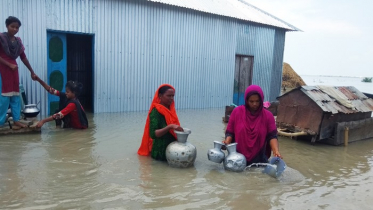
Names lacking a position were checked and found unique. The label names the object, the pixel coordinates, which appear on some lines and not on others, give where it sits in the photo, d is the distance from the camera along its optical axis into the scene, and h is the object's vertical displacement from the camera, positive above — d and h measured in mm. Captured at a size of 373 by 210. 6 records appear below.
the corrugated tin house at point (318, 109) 6973 -708
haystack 23098 -180
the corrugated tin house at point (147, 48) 8633 +776
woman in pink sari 4781 -842
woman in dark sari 4902 -761
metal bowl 6849 -918
